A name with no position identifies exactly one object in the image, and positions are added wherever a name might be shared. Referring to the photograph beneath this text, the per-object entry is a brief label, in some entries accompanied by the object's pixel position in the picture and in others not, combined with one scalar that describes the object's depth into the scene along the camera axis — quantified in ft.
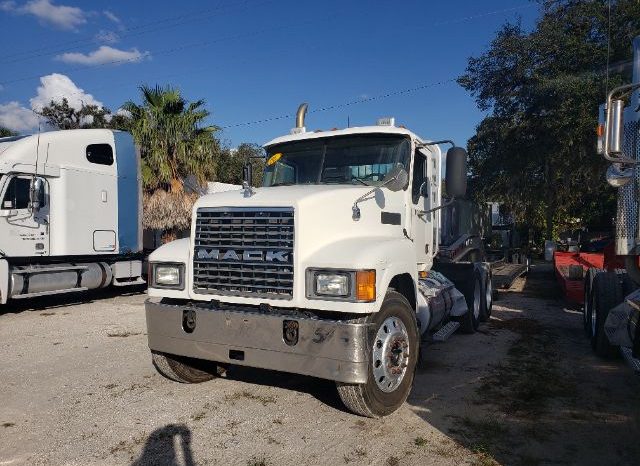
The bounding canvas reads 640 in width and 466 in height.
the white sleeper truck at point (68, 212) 31.17
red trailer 32.96
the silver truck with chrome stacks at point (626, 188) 13.10
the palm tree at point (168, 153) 48.67
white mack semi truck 13.44
